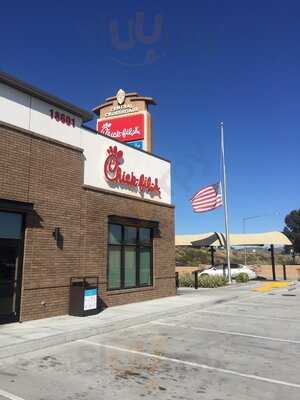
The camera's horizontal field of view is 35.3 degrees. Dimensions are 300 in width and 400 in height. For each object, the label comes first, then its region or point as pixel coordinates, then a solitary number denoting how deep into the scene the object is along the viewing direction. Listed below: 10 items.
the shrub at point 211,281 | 28.52
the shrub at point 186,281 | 29.19
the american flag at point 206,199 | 27.94
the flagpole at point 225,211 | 31.27
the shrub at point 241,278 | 33.83
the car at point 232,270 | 37.06
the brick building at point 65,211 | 13.02
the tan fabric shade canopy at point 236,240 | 36.66
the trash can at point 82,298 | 14.30
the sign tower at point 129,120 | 21.25
